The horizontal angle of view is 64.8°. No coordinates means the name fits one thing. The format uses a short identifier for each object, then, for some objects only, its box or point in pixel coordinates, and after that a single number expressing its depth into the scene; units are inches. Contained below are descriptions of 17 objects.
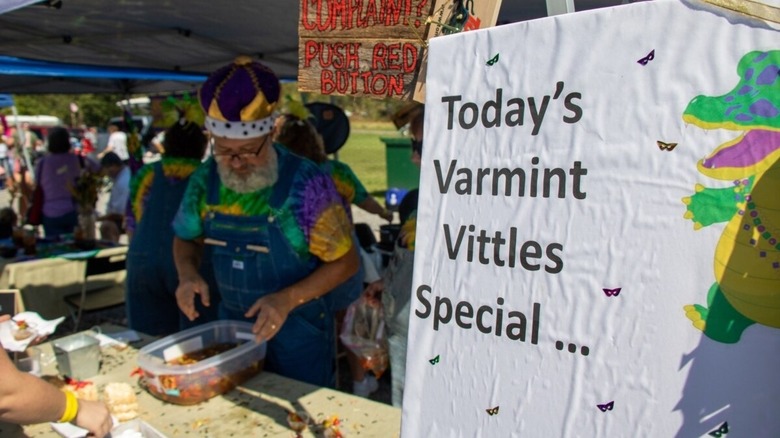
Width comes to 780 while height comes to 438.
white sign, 39.5
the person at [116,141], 527.7
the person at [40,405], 60.1
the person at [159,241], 149.0
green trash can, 481.7
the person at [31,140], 611.0
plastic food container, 85.0
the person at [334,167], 158.1
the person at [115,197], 271.3
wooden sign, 55.0
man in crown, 97.1
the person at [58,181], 265.3
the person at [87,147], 591.7
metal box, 94.2
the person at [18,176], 327.6
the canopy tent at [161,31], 124.6
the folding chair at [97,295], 198.4
